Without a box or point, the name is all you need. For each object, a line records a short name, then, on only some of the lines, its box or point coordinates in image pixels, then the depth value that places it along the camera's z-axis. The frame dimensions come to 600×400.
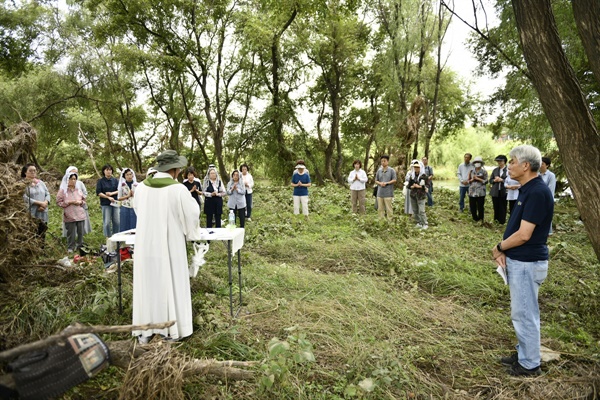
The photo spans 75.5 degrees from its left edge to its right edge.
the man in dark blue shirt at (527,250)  3.36
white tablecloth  4.49
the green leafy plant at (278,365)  2.95
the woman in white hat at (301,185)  11.10
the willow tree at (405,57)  18.39
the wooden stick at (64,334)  1.99
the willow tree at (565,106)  3.52
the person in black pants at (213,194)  9.66
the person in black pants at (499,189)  9.74
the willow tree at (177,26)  16.56
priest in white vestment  3.86
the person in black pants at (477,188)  10.40
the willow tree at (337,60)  21.08
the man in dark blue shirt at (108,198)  8.29
